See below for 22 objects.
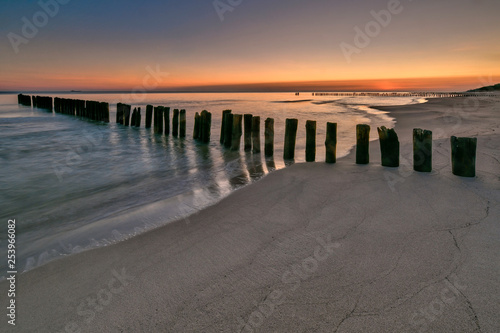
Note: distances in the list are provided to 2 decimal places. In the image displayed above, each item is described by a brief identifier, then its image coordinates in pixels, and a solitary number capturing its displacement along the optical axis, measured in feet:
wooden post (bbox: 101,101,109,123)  67.56
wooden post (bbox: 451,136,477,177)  16.14
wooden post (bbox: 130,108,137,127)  57.31
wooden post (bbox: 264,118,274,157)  27.25
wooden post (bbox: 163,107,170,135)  45.61
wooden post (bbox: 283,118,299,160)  25.02
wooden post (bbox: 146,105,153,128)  52.75
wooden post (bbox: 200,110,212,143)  37.40
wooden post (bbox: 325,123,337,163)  21.18
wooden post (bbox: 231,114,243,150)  31.27
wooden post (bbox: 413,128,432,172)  17.54
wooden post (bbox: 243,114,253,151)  30.35
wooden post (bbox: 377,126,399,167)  19.02
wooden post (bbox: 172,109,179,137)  44.21
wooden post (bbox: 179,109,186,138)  42.34
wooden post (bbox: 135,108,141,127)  56.54
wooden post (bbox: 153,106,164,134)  47.75
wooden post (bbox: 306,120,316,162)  22.90
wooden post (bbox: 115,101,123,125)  61.52
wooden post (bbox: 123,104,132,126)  59.26
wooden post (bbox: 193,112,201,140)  39.85
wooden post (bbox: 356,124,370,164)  20.26
